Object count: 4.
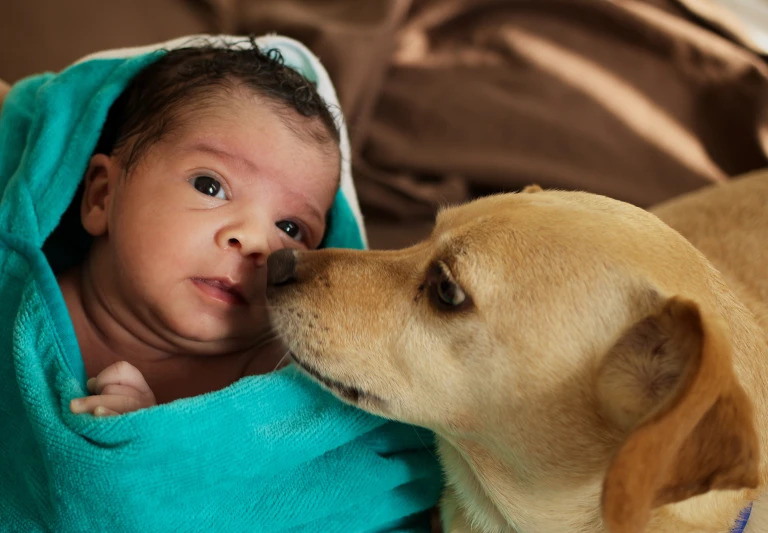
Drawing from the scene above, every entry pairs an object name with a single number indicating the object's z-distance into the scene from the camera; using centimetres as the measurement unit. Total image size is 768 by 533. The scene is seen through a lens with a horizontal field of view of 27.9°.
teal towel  52
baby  56
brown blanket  72
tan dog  50
